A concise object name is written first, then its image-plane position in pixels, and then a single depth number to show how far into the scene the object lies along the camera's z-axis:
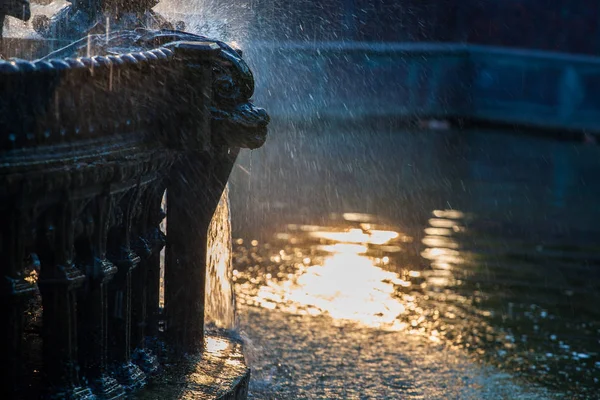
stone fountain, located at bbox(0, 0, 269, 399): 4.03
